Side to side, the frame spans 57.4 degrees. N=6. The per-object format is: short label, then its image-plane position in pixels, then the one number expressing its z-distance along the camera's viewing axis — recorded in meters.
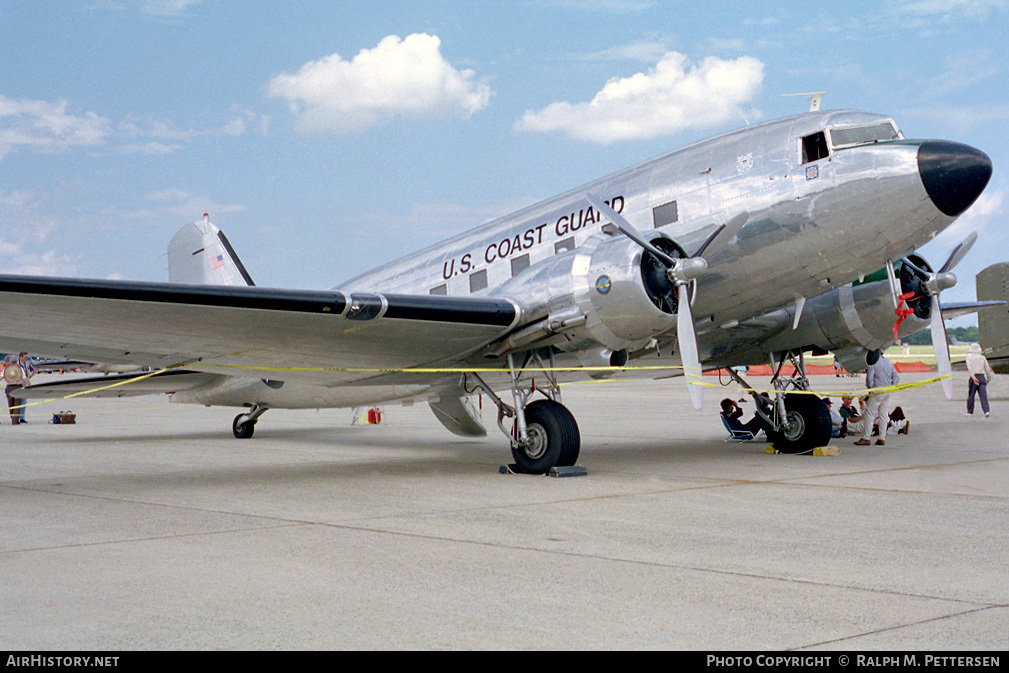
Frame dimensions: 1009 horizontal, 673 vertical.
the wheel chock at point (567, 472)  10.09
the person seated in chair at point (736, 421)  15.23
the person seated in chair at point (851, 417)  16.22
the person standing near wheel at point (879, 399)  14.38
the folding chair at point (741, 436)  15.22
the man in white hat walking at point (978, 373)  19.73
